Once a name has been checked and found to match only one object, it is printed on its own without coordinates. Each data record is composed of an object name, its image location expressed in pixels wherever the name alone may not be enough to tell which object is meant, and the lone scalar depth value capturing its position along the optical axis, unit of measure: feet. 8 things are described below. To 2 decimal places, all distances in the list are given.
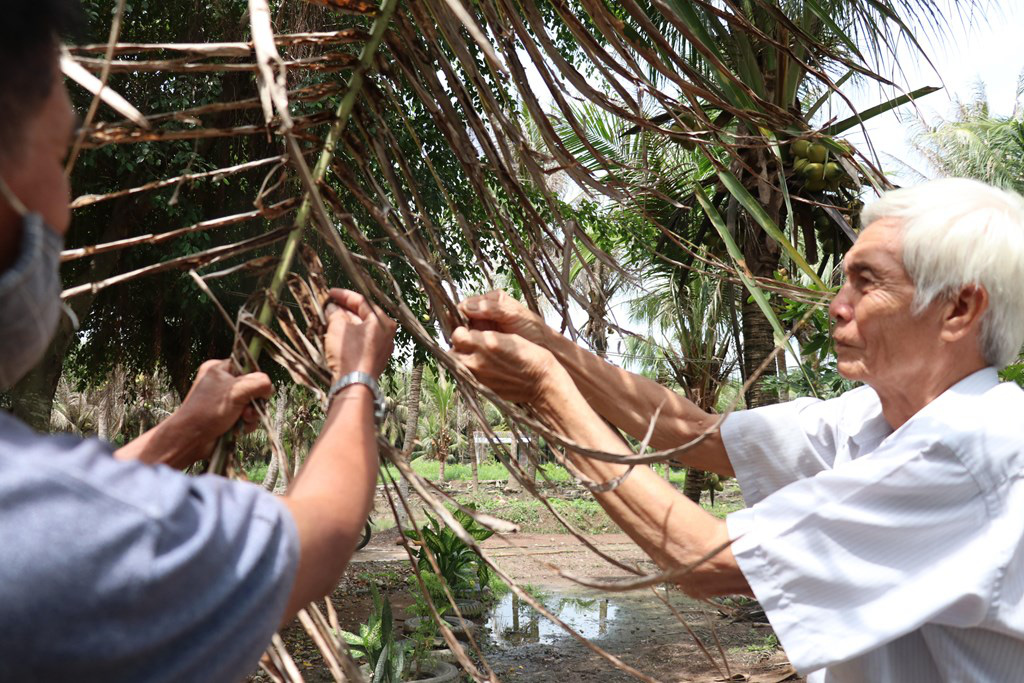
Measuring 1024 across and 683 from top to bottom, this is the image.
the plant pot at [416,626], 22.75
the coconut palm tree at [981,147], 59.67
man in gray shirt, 1.68
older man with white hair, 3.82
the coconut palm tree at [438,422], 84.58
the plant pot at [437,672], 18.70
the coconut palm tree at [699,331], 35.71
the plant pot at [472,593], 26.27
